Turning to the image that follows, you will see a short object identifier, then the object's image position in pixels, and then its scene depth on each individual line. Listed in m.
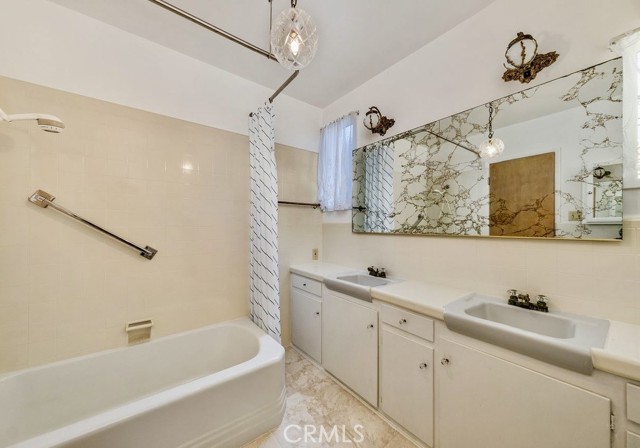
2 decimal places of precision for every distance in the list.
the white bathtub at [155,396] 1.05
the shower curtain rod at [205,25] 1.12
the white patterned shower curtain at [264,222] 1.86
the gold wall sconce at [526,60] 1.21
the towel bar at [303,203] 2.40
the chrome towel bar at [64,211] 1.36
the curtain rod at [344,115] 2.28
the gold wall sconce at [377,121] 1.99
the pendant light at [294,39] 1.03
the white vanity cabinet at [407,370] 1.27
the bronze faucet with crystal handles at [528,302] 1.18
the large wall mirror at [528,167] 1.08
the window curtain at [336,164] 2.32
